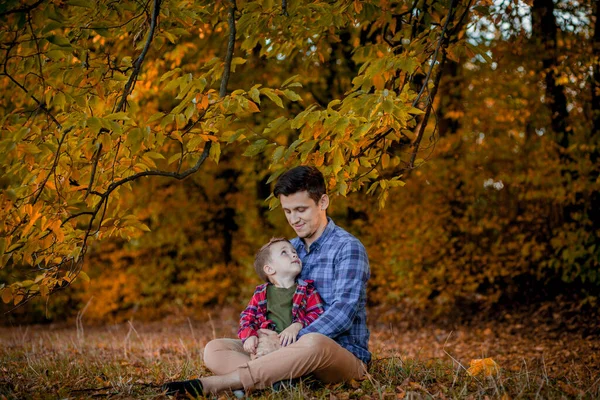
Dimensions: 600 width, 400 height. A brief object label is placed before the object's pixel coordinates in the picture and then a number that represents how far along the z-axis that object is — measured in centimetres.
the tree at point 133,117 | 327
